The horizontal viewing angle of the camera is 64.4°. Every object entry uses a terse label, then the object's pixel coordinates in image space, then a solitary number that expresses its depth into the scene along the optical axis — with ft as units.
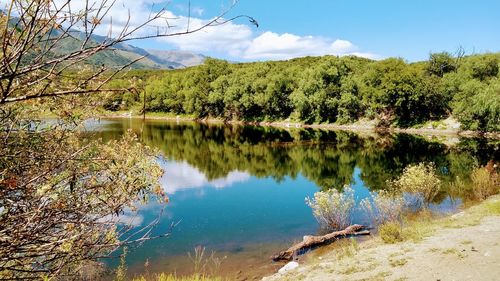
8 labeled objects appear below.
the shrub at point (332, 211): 78.79
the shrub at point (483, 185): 95.91
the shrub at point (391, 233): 59.67
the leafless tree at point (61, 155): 13.16
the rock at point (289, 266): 58.88
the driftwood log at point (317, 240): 67.82
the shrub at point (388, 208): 74.79
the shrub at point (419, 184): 88.02
